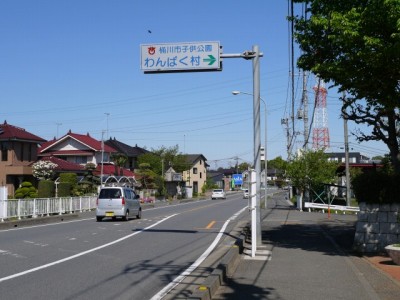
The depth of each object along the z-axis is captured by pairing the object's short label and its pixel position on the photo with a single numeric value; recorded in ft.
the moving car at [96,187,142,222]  82.99
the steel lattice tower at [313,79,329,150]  243.81
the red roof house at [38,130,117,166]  186.60
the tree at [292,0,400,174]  33.35
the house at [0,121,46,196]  133.49
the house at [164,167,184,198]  235.61
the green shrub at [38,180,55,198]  113.50
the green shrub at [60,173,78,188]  133.10
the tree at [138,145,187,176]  257.92
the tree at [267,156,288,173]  137.59
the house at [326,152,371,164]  426.10
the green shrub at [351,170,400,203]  40.44
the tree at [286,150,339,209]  125.80
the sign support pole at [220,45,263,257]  44.91
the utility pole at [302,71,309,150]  132.69
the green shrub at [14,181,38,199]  122.21
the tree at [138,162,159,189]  201.05
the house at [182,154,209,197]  310.96
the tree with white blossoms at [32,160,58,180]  128.47
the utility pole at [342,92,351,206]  106.52
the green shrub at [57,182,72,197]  119.14
